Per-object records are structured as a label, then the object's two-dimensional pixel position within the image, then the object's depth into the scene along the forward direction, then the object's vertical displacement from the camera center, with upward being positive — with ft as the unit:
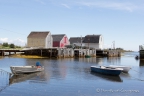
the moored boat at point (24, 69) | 86.39 -7.61
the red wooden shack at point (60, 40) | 265.79 +13.93
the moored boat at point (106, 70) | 93.51 -8.79
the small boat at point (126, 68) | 106.73 -8.58
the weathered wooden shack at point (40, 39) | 244.22 +13.85
